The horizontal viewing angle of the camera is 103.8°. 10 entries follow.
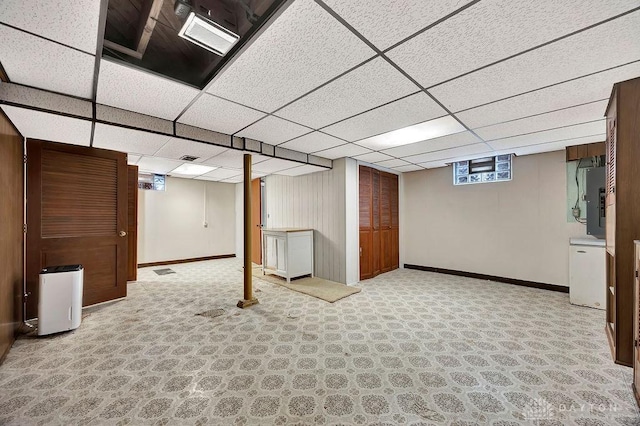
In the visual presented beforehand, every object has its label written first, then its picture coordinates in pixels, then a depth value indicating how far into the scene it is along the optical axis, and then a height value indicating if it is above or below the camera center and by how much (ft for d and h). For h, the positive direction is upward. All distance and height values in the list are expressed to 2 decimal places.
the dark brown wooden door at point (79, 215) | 10.69 -0.03
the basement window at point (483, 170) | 16.61 +3.00
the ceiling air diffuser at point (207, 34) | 5.23 +3.96
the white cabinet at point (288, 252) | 16.76 -2.68
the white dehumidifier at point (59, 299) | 9.27 -3.23
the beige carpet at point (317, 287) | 13.94 -4.56
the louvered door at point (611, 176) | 7.56 +1.19
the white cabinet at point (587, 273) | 11.82 -2.93
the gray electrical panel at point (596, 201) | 12.88 +0.60
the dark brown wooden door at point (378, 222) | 18.01 -0.68
